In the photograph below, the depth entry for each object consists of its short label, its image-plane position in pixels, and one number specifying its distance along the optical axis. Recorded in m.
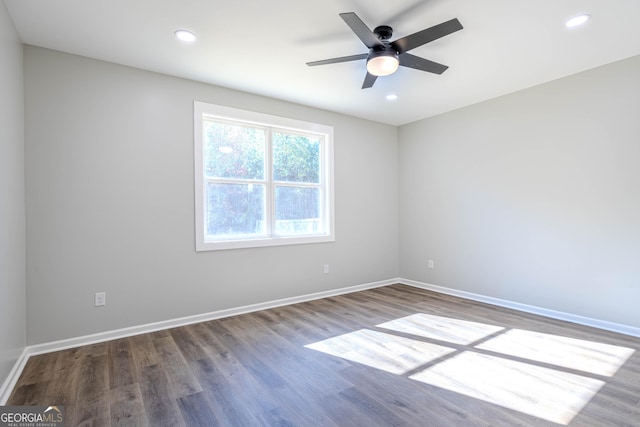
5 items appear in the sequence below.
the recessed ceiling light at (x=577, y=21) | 2.30
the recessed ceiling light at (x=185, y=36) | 2.47
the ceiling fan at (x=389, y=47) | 2.06
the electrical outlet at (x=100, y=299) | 2.87
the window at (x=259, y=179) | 3.53
